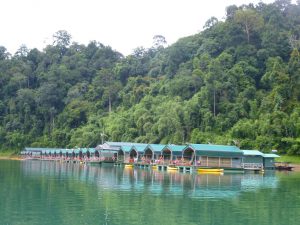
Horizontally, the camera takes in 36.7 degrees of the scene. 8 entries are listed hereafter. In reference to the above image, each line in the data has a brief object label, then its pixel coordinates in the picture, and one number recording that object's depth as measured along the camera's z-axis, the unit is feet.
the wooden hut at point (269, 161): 174.29
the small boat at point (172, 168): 168.82
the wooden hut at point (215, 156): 164.04
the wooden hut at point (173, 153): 179.93
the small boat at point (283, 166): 175.42
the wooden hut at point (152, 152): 193.56
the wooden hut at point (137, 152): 204.23
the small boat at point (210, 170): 158.39
